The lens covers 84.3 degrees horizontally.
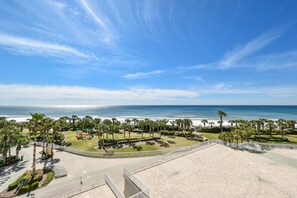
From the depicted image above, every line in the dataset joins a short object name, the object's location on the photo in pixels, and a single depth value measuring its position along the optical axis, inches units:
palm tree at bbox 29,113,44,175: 952.6
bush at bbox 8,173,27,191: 790.9
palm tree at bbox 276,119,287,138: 1904.0
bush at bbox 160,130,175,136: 2140.1
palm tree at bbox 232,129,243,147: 1177.5
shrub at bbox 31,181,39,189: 800.3
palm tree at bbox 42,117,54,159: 1104.7
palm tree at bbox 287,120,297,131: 1969.7
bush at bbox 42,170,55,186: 846.9
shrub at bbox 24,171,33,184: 834.7
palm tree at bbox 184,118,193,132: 2249.6
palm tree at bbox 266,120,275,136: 2005.2
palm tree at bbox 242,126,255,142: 1206.4
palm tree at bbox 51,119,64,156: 1265.0
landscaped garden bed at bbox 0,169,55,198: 765.7
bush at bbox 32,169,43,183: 853.3
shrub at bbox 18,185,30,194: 760.0
